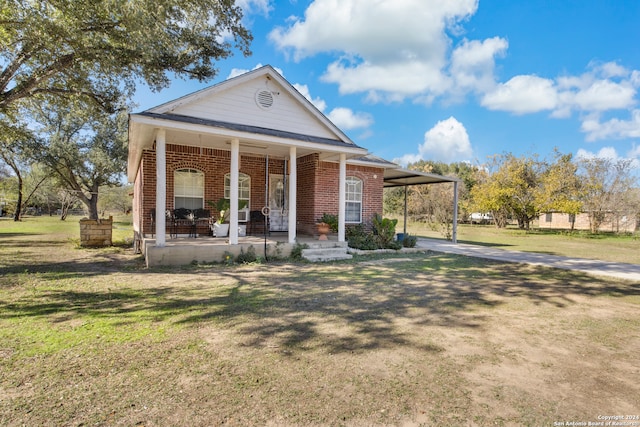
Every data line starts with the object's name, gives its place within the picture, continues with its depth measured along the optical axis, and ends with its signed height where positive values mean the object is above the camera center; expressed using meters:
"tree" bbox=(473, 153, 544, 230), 24.69 +2.05
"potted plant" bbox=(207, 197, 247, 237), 10.18 -0.24
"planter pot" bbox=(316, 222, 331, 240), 11.58 -0.56
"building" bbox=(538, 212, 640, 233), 23.34 -0.46
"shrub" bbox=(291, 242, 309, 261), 9.83 -1.18
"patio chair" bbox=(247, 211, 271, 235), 12.00 -0.42
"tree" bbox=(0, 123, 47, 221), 14.26 +3.85
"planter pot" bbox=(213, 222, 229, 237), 10.69 -0.60
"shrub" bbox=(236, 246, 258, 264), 9.07 -1.24
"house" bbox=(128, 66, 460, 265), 8.69 +1.78
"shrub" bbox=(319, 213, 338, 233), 12.29 -0.27
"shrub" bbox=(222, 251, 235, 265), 8.88 -1.25
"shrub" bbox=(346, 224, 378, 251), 11.84 -0.94
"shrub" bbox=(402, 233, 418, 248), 13.01 -1.10
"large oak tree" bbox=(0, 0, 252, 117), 7.73 +4.63
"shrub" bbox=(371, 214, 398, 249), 12.32 -0.72
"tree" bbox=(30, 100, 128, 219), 25.20 +4.82
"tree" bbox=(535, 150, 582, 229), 22.55 +1.82
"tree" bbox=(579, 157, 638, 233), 22.78 +1.72
